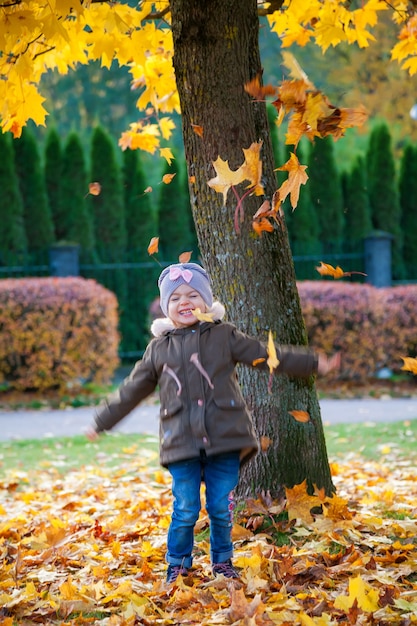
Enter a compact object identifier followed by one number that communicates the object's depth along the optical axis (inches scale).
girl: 227.2
